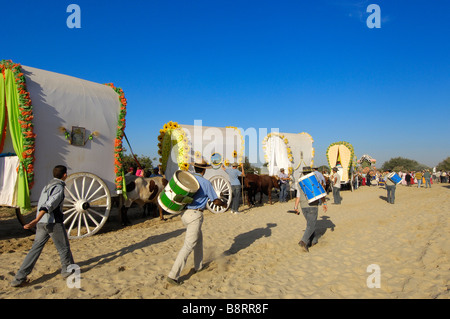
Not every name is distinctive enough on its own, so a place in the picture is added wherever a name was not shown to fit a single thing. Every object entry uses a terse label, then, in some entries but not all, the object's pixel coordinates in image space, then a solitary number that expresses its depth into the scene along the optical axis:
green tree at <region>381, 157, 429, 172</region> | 60.75
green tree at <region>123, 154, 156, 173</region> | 18.65
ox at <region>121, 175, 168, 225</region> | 8.15
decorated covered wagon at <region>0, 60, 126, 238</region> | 5.57
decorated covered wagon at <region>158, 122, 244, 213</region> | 9.83
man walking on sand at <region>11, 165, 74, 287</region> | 3.66
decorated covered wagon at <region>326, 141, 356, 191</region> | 18.98
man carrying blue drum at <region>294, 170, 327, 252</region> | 5.55
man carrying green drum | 3.74
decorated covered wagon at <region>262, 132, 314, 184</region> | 15.05
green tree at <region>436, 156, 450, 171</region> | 46.92
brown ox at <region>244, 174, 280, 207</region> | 12.03
